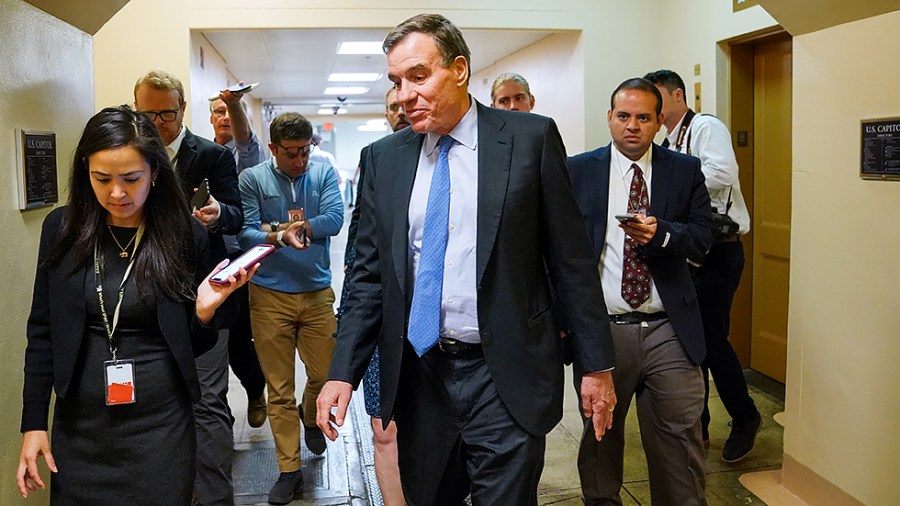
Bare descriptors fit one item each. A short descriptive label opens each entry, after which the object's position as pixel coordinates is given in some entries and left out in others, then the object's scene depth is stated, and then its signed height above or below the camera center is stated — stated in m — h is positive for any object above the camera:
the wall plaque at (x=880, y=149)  2.77 +0.27
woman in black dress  2.01 -0.28
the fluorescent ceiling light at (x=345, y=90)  14.66 +2.67
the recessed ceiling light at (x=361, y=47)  9.01 +2.16
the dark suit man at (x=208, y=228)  3.07 +0.01
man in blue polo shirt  3.62 -0.22
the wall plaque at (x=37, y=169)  2.49 +0.21
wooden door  4.98 +0.13
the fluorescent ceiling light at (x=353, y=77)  12.41 +2.47
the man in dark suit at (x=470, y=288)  2.04 -0.17
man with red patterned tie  2.78 -0.23
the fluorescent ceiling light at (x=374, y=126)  24.17 +3.41
